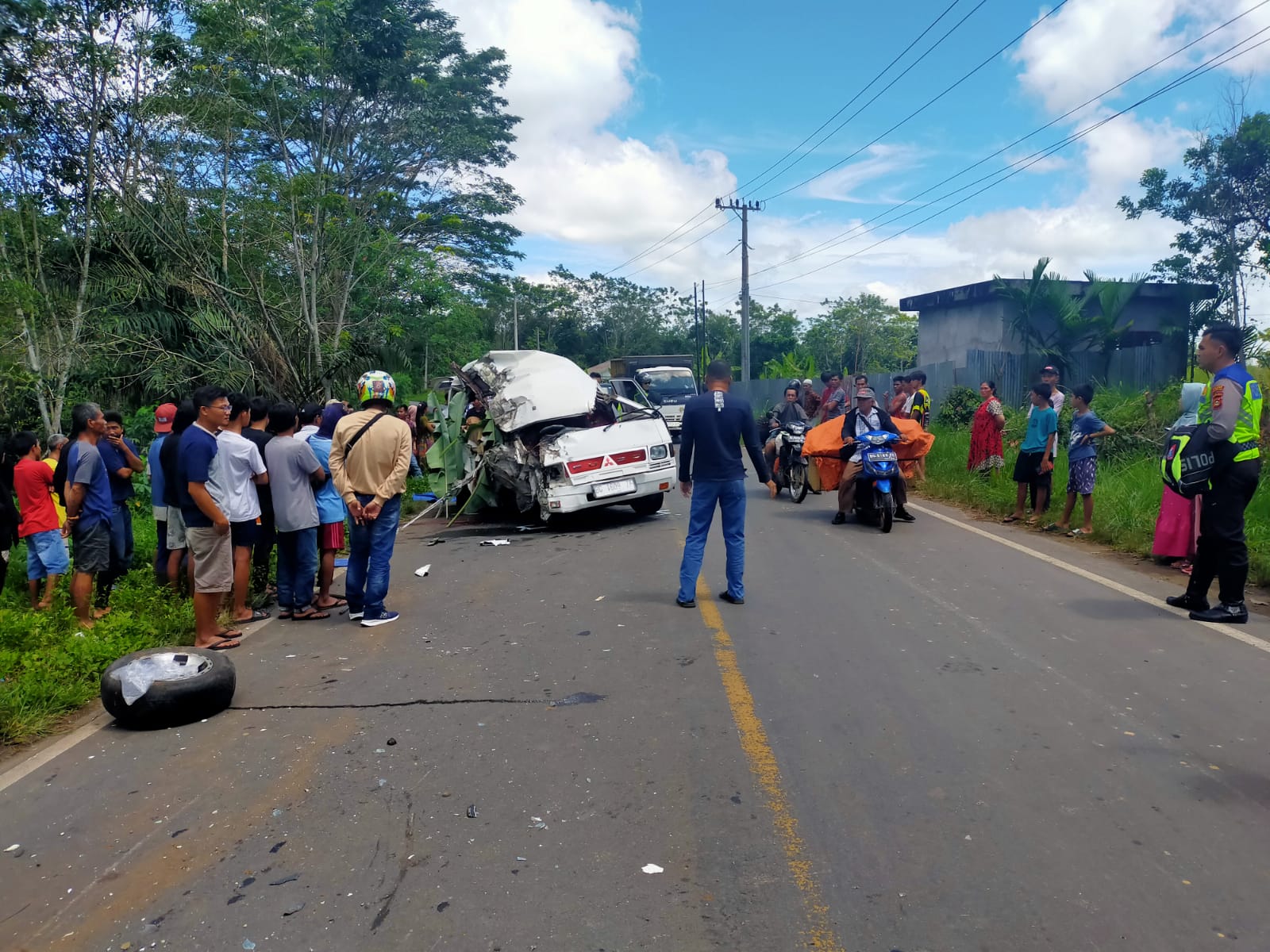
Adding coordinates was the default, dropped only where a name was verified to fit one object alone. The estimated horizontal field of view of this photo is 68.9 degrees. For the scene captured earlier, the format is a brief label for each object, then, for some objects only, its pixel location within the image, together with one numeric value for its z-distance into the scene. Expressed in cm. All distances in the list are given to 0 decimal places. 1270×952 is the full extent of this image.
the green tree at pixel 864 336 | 6606
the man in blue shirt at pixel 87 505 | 707
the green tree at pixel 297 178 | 1473
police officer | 612
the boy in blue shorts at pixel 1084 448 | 977
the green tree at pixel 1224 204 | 2078
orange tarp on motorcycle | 1173
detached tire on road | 491
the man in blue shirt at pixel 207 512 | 622
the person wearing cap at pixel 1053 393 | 1062
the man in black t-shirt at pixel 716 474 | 715
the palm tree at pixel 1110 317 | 2084
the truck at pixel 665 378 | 2711
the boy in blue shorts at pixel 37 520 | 739
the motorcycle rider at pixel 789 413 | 1430
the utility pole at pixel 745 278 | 3631
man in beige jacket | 685
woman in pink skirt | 829
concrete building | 2295
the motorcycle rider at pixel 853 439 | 1091
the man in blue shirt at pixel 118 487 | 757
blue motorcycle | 1052
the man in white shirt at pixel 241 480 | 661
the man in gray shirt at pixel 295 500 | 714
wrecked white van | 1109
